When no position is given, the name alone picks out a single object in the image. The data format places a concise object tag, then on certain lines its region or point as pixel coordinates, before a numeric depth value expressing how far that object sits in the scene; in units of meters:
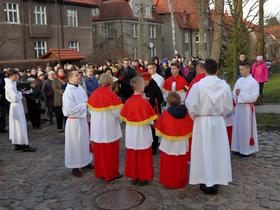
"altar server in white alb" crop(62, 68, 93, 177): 5.68
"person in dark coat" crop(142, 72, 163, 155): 6.60
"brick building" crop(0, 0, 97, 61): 25.45
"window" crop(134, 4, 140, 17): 39.65
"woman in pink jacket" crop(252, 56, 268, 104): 11.53
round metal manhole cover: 4.55
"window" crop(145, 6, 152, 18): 41.46
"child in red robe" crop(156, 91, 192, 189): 4.98
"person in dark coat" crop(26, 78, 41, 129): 9.81
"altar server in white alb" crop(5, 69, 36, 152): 7.49
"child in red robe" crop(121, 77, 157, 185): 5.17
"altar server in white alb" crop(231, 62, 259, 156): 6.36
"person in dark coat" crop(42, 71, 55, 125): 10.05
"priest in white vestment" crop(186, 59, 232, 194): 4.67
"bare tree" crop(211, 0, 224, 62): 11.79
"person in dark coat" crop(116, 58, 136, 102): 9.36
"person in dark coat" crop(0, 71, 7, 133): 9.59
